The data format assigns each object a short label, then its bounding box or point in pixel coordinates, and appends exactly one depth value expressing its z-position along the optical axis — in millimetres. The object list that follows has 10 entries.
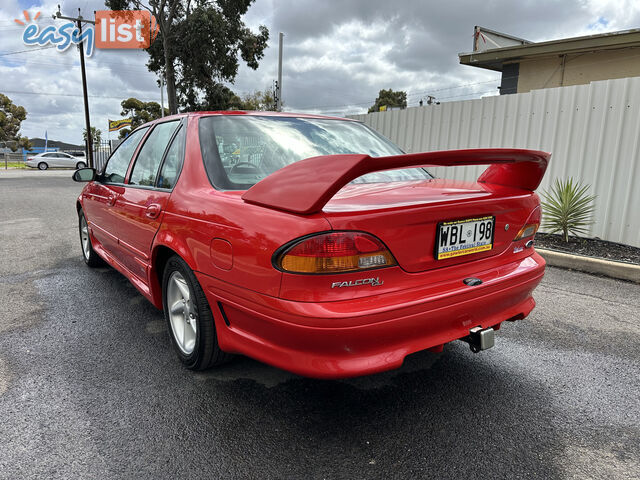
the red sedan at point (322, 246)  1794
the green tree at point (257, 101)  42281
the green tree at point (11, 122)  54750
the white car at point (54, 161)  34688
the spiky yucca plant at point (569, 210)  5863
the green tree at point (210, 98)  23594
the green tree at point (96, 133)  70469
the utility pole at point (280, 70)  21812
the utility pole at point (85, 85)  26016
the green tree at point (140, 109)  58906
